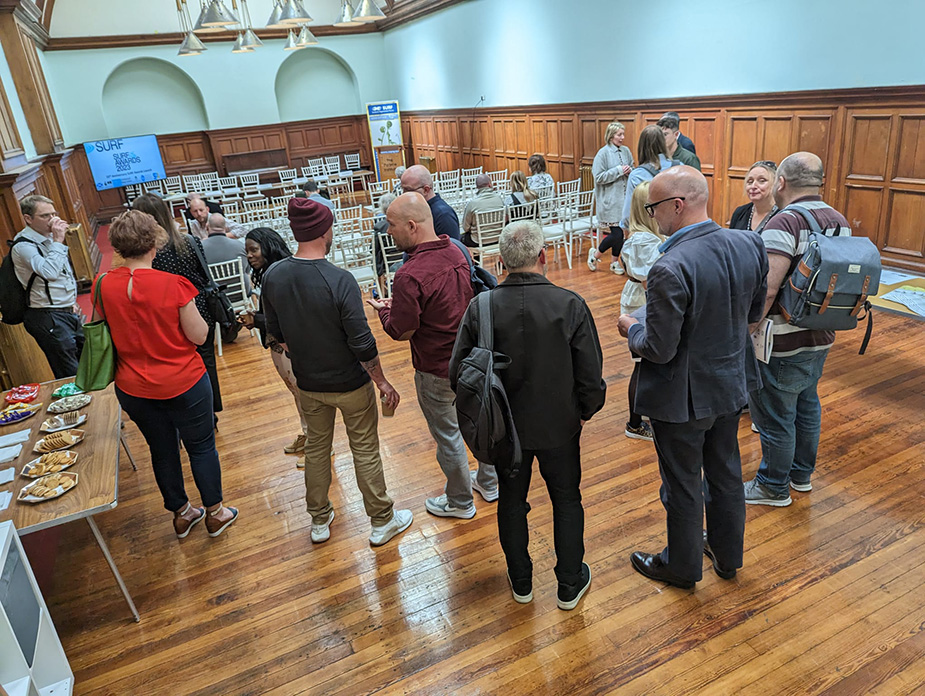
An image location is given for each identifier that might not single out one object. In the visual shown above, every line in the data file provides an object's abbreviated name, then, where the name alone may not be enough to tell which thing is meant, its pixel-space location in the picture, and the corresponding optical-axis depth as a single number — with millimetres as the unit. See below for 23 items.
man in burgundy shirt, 2422
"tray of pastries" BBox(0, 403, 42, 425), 2928
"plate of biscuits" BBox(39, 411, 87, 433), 2796
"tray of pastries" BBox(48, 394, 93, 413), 2979
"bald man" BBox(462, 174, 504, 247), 5977
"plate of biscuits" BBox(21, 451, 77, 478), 2412
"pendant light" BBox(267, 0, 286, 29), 8064
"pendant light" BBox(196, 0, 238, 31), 7738
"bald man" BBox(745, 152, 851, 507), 2498
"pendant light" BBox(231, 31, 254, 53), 10078
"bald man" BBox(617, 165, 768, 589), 1926
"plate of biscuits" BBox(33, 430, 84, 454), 2609
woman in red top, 2408
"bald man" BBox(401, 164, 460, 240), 3311
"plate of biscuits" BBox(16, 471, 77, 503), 2244
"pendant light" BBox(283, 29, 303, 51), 10752
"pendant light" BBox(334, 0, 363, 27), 8289
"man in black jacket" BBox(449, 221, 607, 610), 1938
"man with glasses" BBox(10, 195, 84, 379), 3537
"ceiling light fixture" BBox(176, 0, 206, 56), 9125
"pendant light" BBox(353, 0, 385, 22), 7844
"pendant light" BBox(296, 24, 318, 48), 10273
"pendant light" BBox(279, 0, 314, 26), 7691
